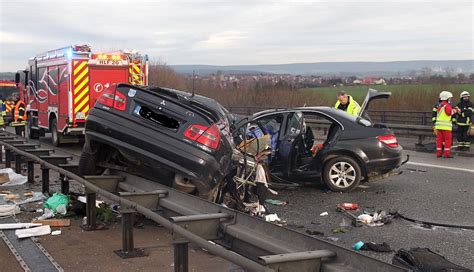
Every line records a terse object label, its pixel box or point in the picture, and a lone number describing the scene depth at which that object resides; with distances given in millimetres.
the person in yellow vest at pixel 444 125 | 13508
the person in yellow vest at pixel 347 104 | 11873
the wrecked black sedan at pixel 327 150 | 8562
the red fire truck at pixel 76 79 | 14508
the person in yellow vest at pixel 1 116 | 14808
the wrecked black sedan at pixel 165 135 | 5699
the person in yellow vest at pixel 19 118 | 16325
